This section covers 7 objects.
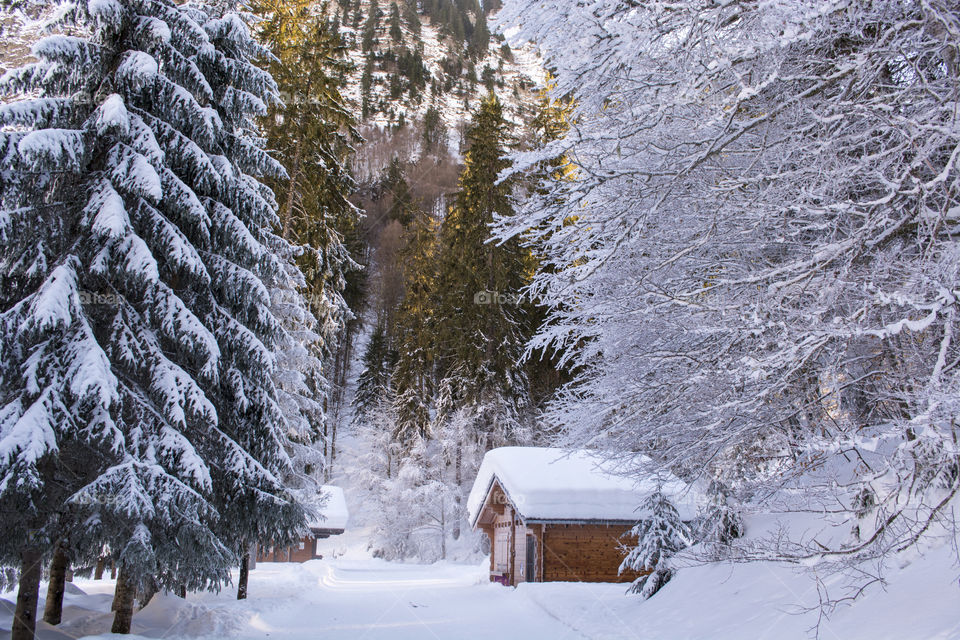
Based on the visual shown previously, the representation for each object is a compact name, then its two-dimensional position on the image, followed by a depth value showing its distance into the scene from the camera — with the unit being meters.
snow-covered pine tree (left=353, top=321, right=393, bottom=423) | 47.50
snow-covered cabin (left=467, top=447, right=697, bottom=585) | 18.16
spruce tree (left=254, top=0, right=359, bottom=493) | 17.11
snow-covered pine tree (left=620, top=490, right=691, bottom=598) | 11.82
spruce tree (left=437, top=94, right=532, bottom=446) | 30.17
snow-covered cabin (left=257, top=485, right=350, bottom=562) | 35.06
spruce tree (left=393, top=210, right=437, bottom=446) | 35.12
